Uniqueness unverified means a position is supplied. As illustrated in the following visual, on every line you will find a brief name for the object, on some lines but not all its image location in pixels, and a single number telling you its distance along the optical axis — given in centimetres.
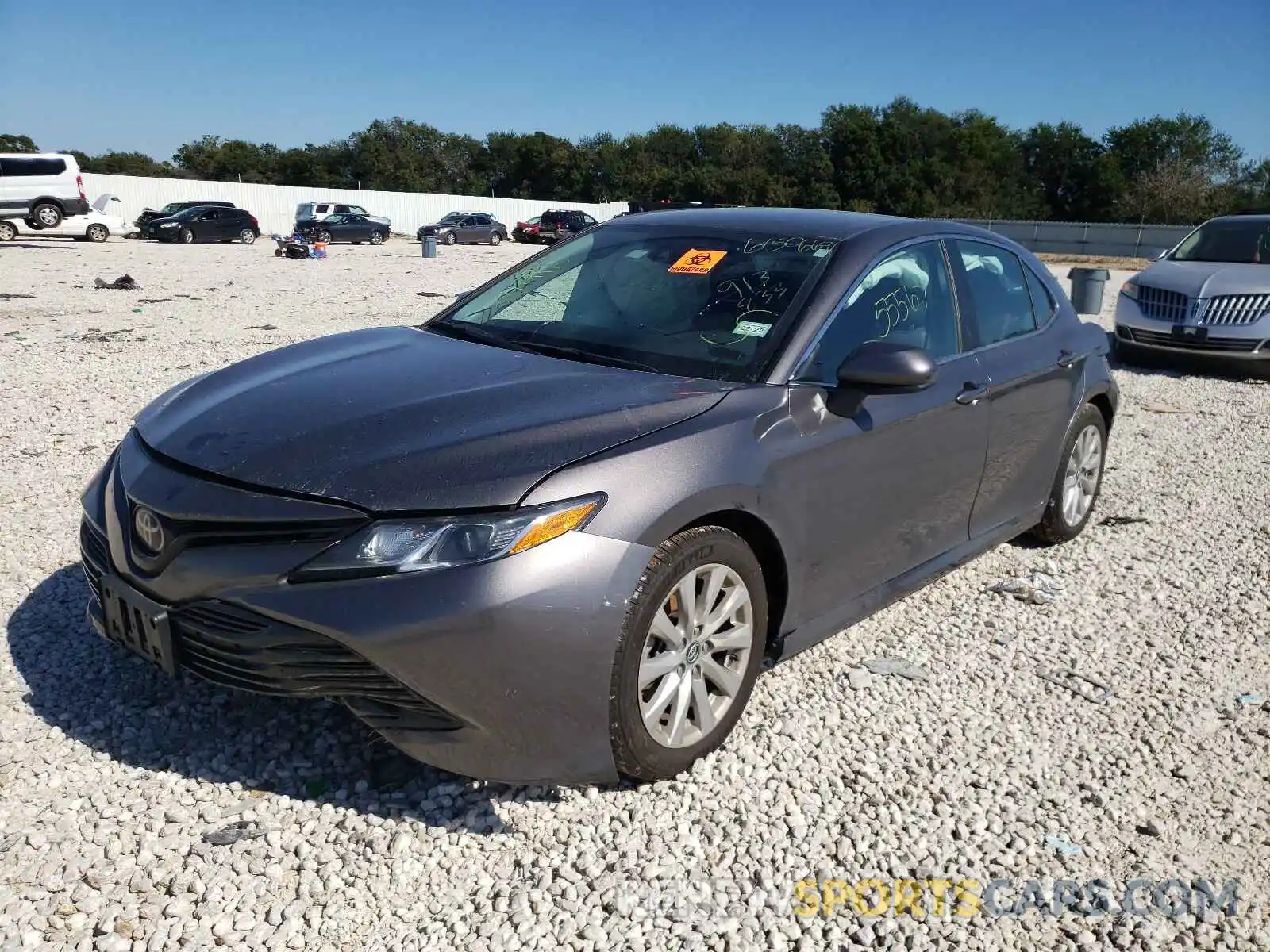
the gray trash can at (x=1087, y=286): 1483
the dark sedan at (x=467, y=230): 4216
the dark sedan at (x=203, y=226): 3309
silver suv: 1005
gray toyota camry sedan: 246
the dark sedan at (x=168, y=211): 3444
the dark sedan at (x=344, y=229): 3706
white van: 2922
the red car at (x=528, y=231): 4431
